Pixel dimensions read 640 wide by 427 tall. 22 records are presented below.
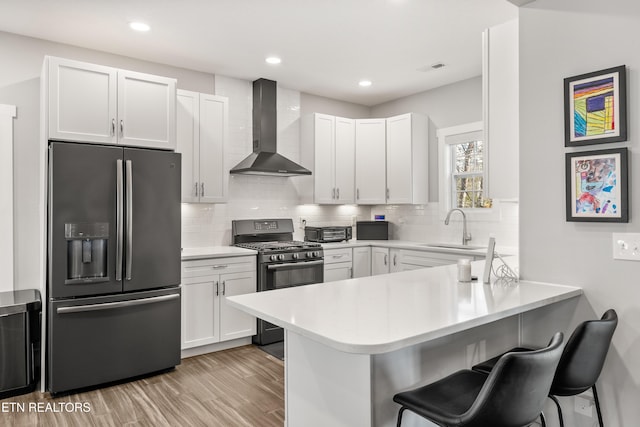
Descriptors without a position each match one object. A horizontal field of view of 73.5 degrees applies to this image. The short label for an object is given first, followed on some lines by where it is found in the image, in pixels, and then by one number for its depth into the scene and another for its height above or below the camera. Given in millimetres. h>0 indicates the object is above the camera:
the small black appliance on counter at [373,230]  5383 -184
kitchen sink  4562 -336
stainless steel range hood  4598 +908
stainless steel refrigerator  3008 -356
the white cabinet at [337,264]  4672 -541
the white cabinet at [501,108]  2480 +633
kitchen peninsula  1477 -395
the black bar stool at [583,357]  1697 -575
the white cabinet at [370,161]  5227 +665
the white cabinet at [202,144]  4070 +695
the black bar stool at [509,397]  1314 -576
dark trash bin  2988 -907
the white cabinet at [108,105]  3111 +860
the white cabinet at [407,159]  4984 +666
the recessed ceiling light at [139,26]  3300 +1486
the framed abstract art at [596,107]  1971 +516
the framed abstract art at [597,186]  1971 +139
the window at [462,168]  4695 +538
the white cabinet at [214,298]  3771 -739
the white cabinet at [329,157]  5027 +705
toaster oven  4949 -214
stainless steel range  4164 -412
